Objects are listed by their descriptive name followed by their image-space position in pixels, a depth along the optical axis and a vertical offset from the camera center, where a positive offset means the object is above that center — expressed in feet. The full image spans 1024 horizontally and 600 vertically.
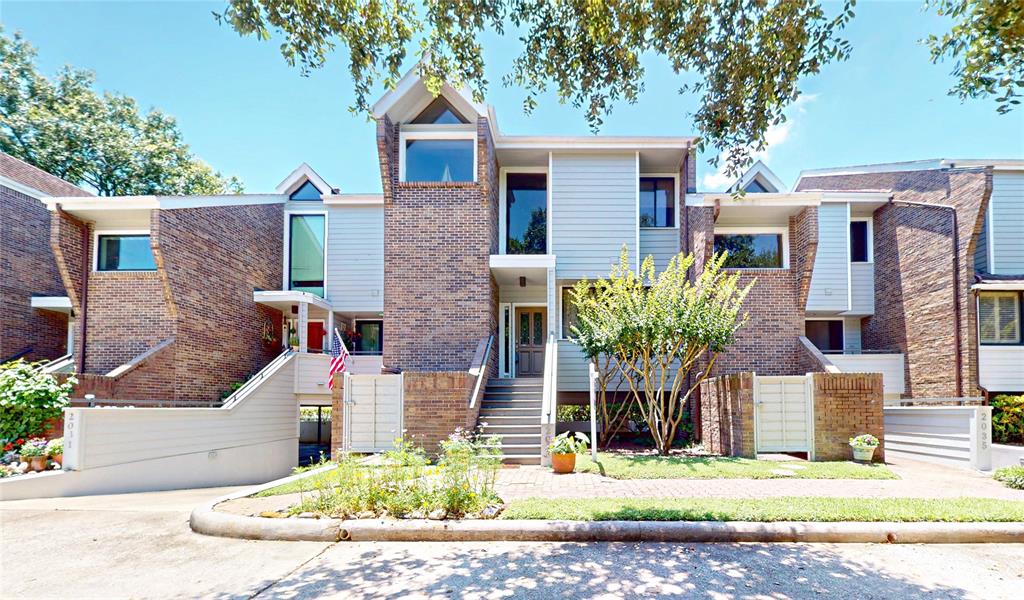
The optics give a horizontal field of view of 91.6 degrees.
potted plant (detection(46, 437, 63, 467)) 27.32 -6.70
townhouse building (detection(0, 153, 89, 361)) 45.03 +5.71
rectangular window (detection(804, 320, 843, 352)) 52.54 +0.01
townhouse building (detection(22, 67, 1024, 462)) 39.47 +5.58
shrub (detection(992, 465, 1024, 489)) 24.21 -7.11
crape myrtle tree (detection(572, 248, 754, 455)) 31.94 +0.59
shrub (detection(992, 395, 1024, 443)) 39.58 -6.77
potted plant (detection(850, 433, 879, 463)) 29.84 -6.75
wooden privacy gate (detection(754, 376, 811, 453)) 31.60 -5.08
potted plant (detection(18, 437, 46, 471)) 26.32 -6.65
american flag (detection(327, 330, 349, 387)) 36.17 -2.21
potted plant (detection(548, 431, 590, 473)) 26.27 -6.42
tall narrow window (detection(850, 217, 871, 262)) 52.37 +9.65
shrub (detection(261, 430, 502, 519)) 16.65 -5.51
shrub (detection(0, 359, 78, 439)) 29.07 -4.24
